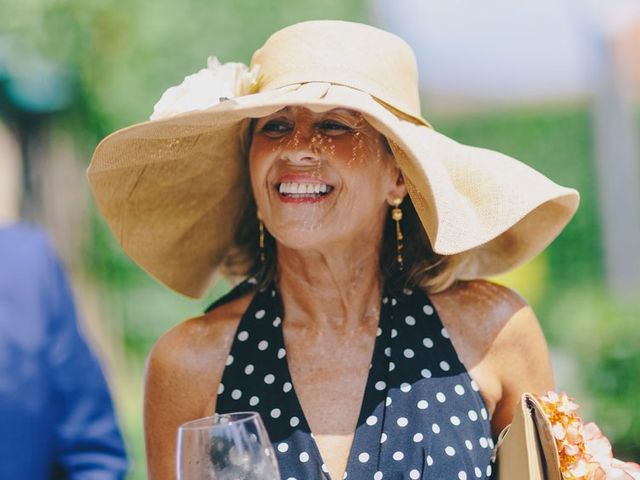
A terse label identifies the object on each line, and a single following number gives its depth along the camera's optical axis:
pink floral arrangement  2.27
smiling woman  2.48
